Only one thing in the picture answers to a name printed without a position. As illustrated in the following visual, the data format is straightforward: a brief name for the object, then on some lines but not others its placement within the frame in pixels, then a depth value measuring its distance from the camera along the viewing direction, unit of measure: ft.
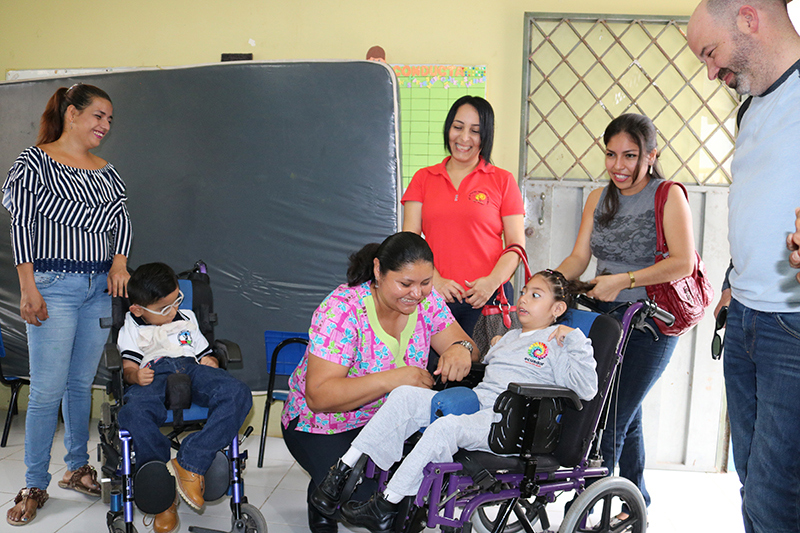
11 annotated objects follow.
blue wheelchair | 5.78
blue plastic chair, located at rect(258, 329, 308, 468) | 8.91
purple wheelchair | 5.26
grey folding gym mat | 8.90
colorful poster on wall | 10.12
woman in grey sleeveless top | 6.44
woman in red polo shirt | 7.31
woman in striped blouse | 6.95
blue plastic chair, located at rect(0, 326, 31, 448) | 10.05
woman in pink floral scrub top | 5.63
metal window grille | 9.58
